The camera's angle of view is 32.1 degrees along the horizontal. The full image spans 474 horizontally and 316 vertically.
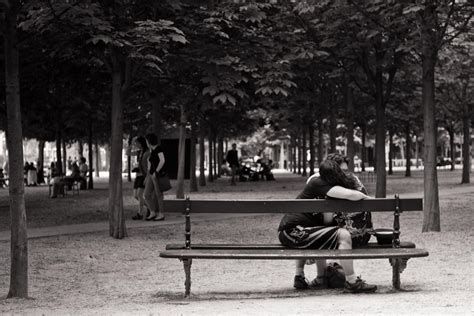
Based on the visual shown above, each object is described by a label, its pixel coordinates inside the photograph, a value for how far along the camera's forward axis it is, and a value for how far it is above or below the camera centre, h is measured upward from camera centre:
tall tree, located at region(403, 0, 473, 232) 14.65 +1.98
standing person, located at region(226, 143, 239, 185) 39.00 +0.22
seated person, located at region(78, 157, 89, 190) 36.76 -0.33
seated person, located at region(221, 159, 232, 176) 57.26 -0.37
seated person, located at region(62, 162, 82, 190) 31.65 -0.47
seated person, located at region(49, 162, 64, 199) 29.92 -0.69
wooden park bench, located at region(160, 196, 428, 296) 8.41 -0.78
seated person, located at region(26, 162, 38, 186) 46.53 -0.59
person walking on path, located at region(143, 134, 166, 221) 18.11 -0.14
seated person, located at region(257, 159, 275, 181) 46.97 -0.50
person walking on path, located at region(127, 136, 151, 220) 18.38 -0.14
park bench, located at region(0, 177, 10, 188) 46.28 -1.00
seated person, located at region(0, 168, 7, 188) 46.32 -0.89
